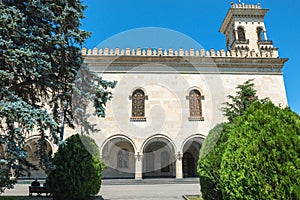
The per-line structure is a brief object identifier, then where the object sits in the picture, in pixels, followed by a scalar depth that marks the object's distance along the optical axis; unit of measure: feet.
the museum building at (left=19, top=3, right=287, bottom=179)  52.65
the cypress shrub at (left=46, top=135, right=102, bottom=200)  24.06
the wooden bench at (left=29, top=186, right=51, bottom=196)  29.25
